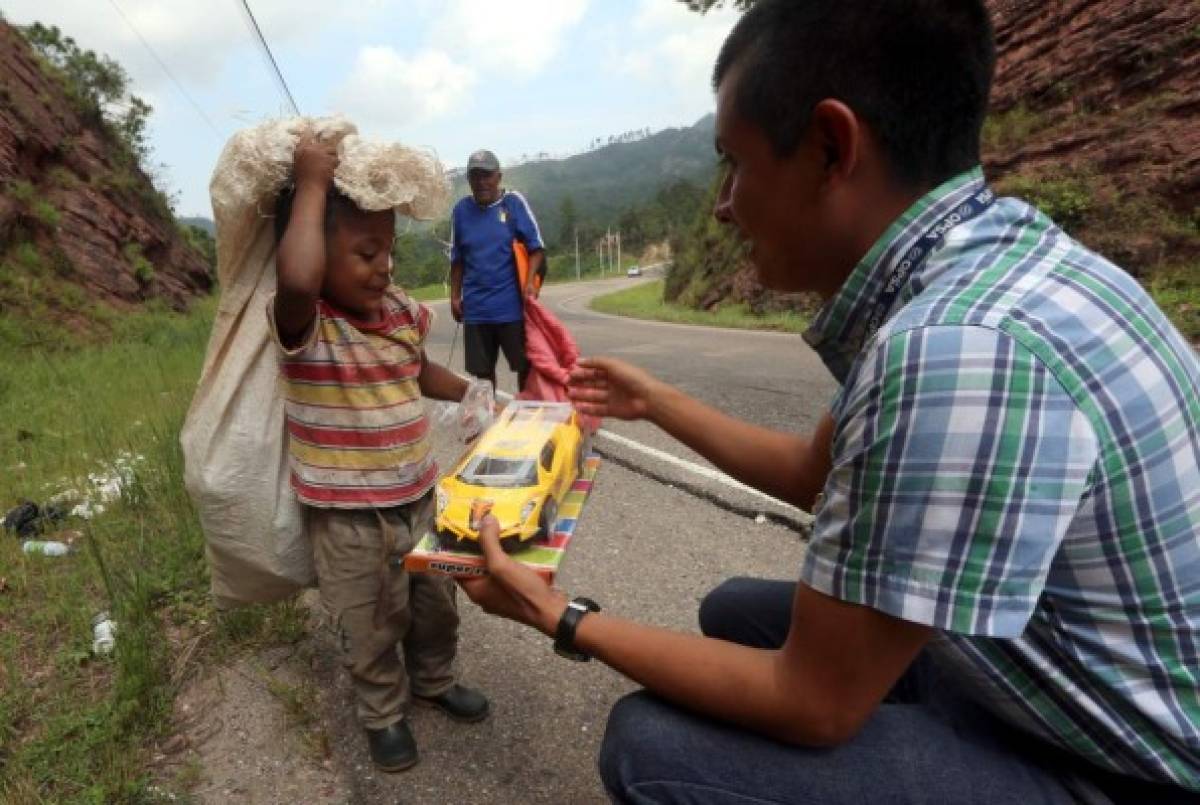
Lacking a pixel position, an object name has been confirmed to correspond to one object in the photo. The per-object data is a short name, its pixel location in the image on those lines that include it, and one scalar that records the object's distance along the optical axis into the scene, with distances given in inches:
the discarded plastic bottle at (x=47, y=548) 119.9
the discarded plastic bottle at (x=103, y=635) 92.1
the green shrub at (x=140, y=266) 499.2
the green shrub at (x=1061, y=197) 360.5
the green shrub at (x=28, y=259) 391.2
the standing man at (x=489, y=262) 204.2
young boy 73.7
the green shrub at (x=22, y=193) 412.3
